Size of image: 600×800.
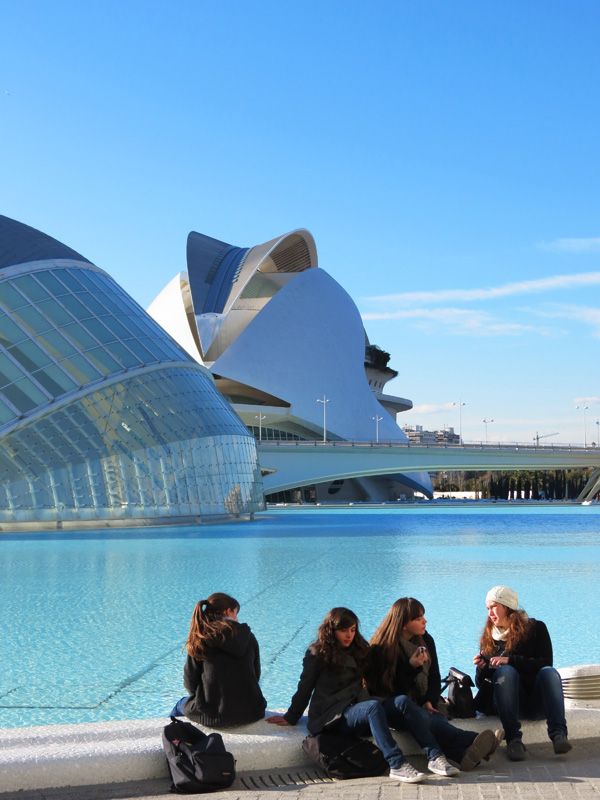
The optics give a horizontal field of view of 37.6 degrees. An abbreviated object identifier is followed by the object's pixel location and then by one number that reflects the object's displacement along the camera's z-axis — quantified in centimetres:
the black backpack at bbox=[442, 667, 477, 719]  518
